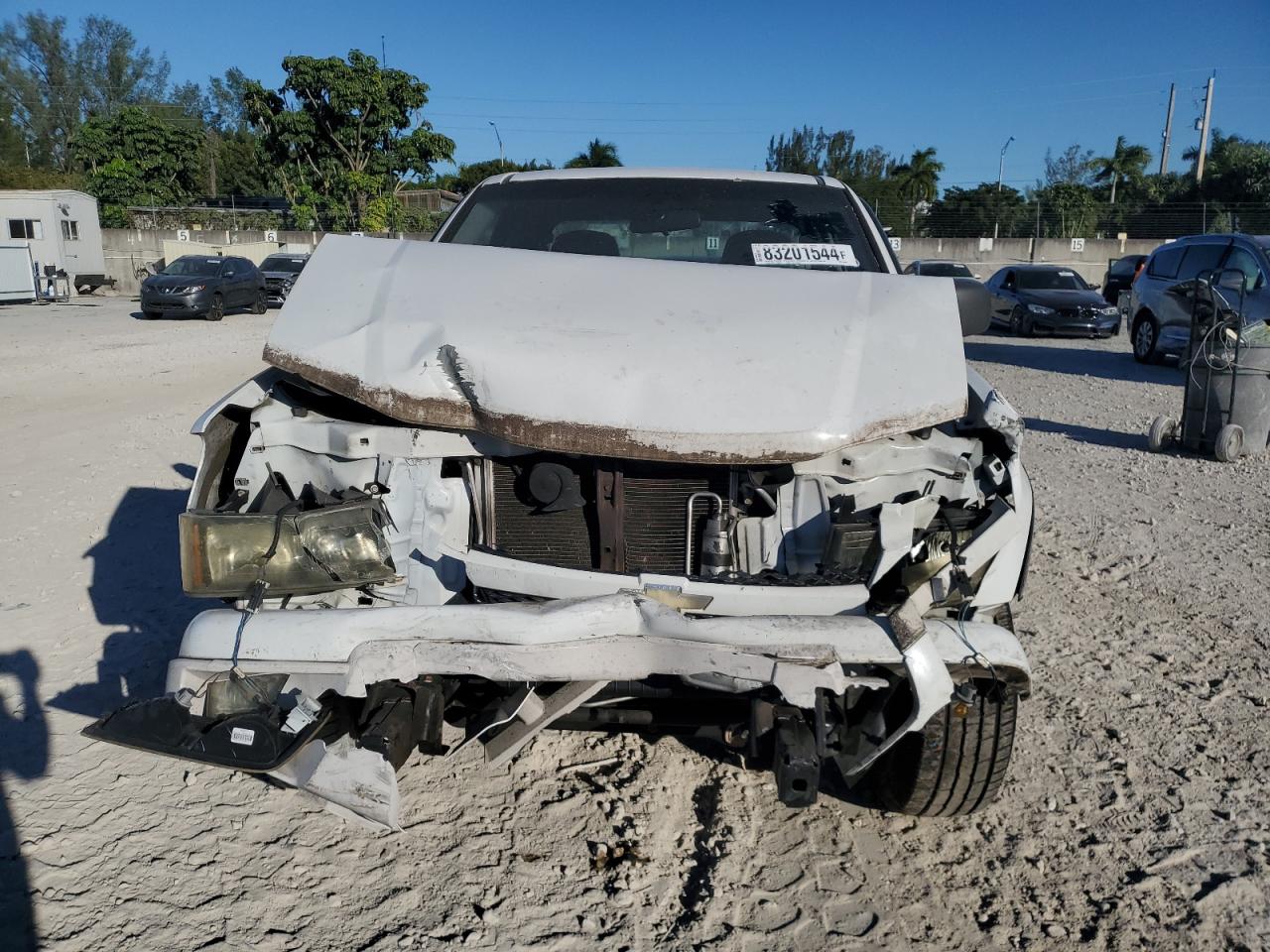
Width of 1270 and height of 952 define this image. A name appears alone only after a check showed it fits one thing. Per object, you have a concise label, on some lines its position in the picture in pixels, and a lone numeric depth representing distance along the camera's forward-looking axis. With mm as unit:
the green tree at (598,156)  41375
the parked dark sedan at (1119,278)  23531
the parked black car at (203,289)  21016
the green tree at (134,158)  44406
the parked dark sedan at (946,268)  21741
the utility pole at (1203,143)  42906
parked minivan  11180
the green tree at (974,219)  34000
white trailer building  31391
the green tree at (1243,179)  37125
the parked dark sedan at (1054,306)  17953
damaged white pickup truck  2391
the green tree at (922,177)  53406
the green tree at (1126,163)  46750
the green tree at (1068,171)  62838
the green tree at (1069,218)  34188
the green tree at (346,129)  38406
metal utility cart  7952
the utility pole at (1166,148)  50969
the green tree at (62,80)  68625
